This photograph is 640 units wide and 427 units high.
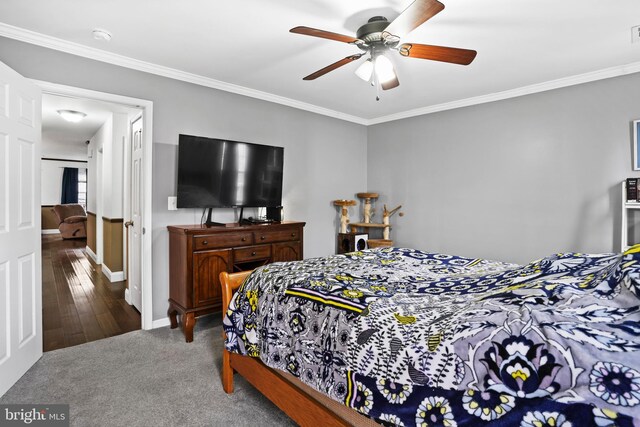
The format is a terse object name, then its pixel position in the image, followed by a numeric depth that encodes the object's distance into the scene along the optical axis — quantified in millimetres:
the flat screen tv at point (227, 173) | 3100
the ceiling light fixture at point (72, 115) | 4953
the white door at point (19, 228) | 2150
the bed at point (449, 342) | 879
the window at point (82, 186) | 11219
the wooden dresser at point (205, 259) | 2943
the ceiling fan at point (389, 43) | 1823
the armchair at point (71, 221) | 9258
